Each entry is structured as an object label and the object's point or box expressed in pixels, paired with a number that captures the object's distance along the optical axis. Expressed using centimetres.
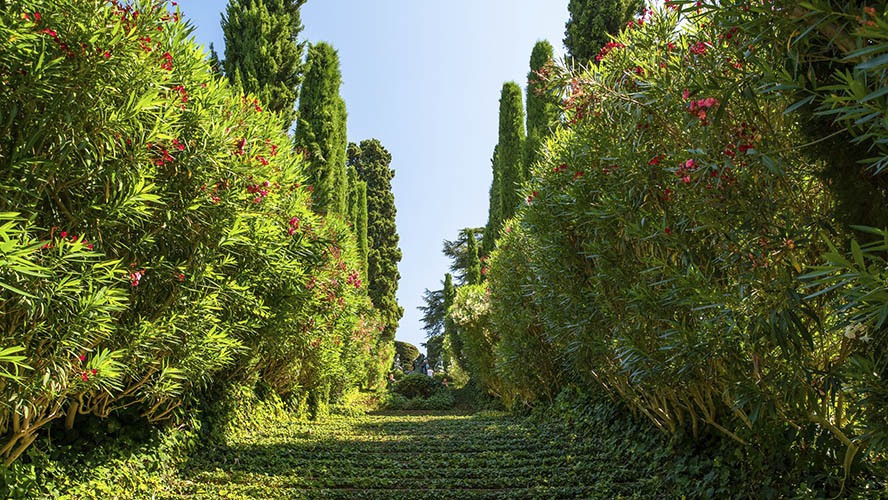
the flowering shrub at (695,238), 314
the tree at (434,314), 3591
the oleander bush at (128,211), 348
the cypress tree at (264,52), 1262
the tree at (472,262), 2491
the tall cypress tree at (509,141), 1925
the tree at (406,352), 3725
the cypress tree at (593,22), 1373
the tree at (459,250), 3497
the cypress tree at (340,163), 1598
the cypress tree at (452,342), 2240
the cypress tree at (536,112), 1652
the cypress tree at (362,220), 2291
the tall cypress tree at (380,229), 2834
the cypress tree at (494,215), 2059
